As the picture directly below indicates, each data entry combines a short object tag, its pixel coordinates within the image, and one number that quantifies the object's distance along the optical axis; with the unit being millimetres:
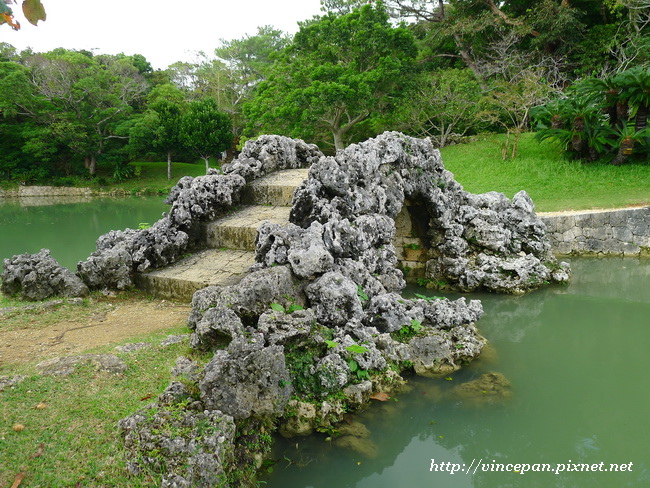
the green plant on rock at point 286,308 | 3615
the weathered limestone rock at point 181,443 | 2367
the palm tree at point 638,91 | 11109
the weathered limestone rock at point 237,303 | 3357
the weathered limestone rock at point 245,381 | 2783
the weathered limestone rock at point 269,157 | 6801
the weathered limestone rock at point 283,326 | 3348
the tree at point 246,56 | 34438
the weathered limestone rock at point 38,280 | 4793
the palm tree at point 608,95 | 11766
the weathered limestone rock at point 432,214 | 5055
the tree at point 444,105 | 17859
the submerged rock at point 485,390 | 3742
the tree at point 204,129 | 26141
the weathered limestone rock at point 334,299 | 4020
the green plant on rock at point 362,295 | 4395
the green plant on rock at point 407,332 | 4363
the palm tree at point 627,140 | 11820
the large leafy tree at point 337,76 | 17500
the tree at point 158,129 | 26125
